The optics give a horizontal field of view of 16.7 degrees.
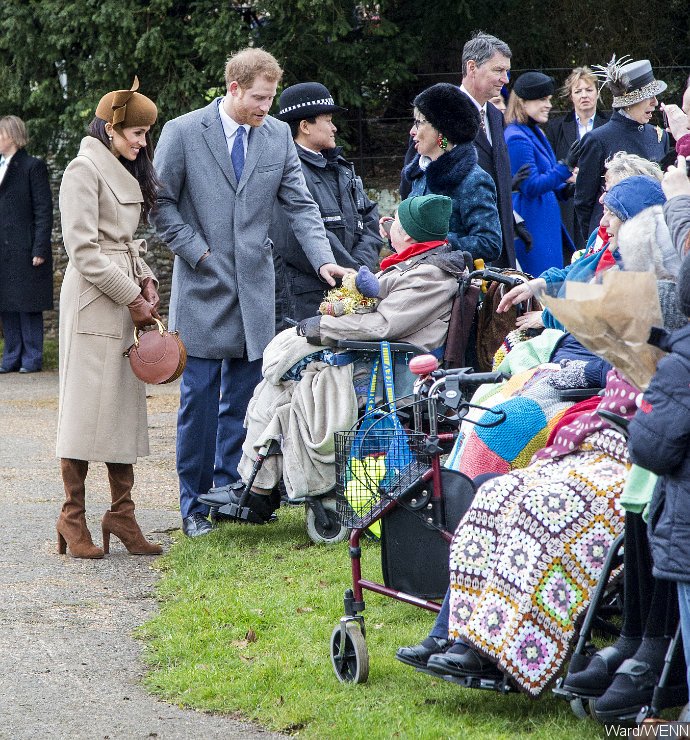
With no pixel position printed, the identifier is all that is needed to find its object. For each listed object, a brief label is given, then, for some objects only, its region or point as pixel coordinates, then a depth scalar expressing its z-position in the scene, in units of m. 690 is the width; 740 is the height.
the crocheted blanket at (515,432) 8.88
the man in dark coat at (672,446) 6.23
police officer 13.29
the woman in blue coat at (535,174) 16.30
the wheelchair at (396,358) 10.90
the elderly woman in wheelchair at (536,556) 7.10
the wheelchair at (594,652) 6.59
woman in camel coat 10.97
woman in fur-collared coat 12.01
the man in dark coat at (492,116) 13.93
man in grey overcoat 12.12
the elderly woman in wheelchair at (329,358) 10.91
